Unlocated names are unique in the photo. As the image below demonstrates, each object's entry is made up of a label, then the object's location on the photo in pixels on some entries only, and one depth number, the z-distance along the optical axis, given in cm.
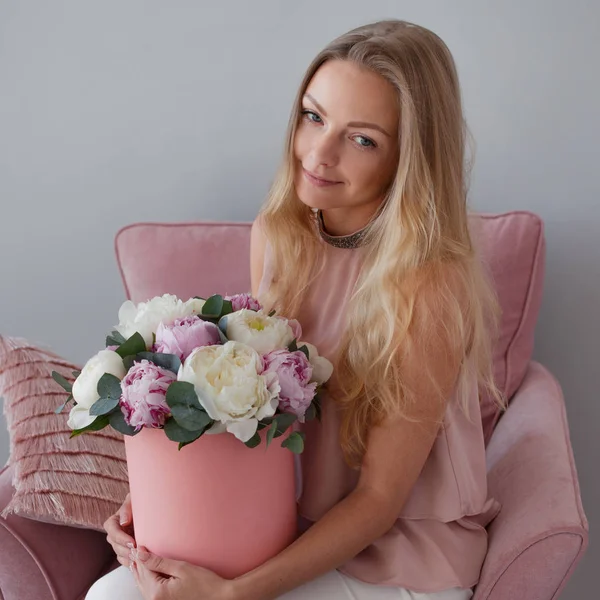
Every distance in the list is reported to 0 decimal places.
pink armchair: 121
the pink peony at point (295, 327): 123
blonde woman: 123
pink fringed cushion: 141
